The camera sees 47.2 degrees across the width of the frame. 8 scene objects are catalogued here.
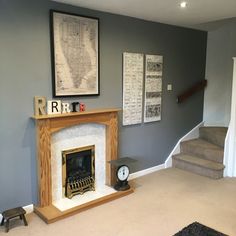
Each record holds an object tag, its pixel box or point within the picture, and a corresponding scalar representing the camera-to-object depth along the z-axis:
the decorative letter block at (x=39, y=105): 3.02
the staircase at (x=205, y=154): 4.32
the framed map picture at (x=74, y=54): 3.12
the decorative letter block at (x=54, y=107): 3.12
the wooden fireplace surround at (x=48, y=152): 2.97
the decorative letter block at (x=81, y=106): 3.40
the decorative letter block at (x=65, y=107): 3.23
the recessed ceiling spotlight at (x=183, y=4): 3.10
